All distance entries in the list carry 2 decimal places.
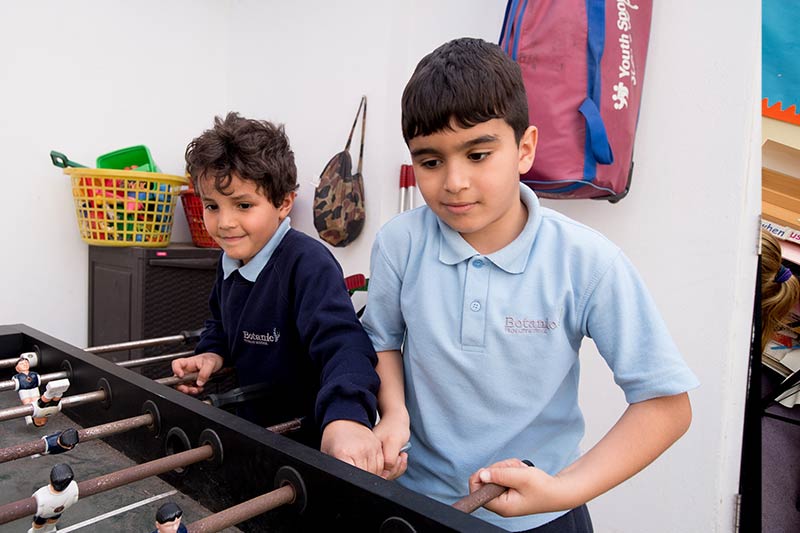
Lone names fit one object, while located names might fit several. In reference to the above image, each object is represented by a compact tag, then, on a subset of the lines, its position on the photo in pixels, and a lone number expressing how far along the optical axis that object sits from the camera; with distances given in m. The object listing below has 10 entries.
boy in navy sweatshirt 1.13
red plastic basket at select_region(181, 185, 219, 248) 2.34
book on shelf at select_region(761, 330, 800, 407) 2.27
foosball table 0.53
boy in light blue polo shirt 0.78
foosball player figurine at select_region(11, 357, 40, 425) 0.85
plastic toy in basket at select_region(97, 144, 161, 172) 2.26
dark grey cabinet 2.11
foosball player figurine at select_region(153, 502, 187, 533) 0.46
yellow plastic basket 2.07
